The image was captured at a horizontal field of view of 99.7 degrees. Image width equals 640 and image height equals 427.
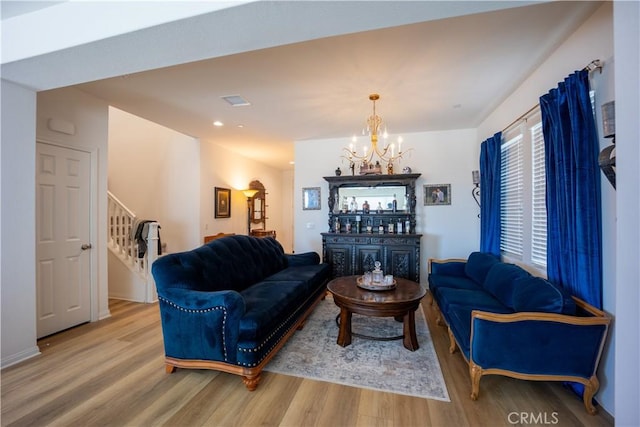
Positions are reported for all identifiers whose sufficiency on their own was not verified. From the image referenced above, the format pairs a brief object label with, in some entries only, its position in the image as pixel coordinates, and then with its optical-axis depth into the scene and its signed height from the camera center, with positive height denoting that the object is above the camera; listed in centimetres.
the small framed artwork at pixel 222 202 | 566 +24
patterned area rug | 213 -134
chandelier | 475 +107
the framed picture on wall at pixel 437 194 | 478 +35
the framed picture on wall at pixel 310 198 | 534 +31
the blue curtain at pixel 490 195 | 357 +26
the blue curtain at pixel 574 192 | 190 +17
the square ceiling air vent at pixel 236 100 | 335 +145
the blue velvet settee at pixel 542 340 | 180 -87
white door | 290 -28
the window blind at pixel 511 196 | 321 +22
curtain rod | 187 +104
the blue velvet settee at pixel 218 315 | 209 -85
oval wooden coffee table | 256 -88
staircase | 413 -72
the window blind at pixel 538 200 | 269 +14
